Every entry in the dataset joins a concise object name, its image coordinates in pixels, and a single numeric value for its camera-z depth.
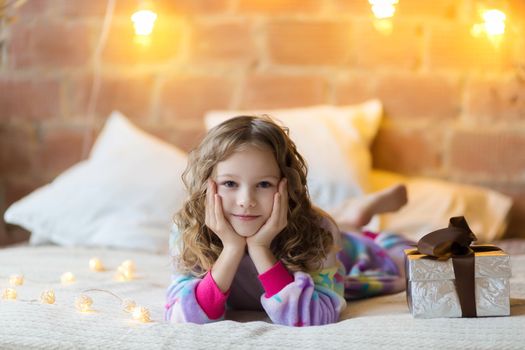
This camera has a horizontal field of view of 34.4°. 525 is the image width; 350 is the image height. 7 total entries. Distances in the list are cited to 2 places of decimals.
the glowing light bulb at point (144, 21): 3.08
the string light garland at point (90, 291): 1.49
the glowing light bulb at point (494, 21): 2.89
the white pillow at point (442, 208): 2.64
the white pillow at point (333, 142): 2.72
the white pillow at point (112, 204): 2.58
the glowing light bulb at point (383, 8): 2.88
